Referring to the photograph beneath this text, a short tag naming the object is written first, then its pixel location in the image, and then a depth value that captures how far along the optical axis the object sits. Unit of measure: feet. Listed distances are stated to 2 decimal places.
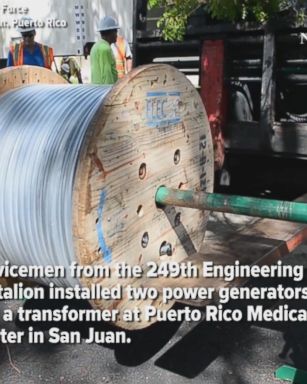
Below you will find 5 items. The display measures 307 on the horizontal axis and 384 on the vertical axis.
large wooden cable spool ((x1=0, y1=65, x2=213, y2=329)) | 7.61
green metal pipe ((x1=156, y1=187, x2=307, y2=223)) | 7.84
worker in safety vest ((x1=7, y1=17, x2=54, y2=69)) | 20.07
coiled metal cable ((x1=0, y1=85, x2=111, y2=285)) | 8.09
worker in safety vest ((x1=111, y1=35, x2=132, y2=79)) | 20.49
